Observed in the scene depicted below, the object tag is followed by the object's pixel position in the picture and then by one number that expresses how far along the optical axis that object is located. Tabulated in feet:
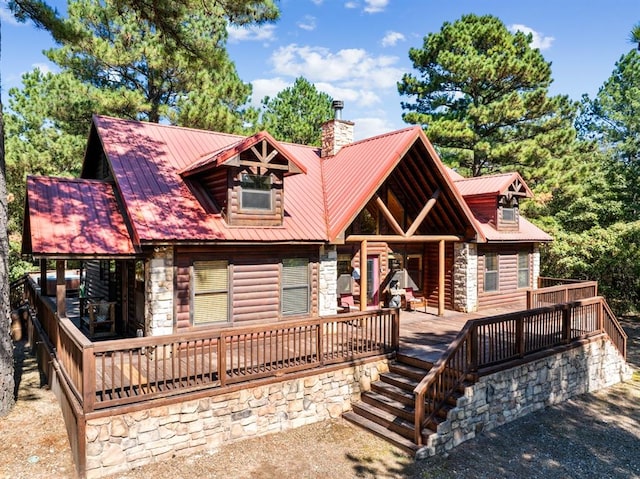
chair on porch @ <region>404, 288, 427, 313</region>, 50.08
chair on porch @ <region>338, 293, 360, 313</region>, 45.16
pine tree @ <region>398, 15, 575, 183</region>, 72.90
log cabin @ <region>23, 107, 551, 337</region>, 32.17
